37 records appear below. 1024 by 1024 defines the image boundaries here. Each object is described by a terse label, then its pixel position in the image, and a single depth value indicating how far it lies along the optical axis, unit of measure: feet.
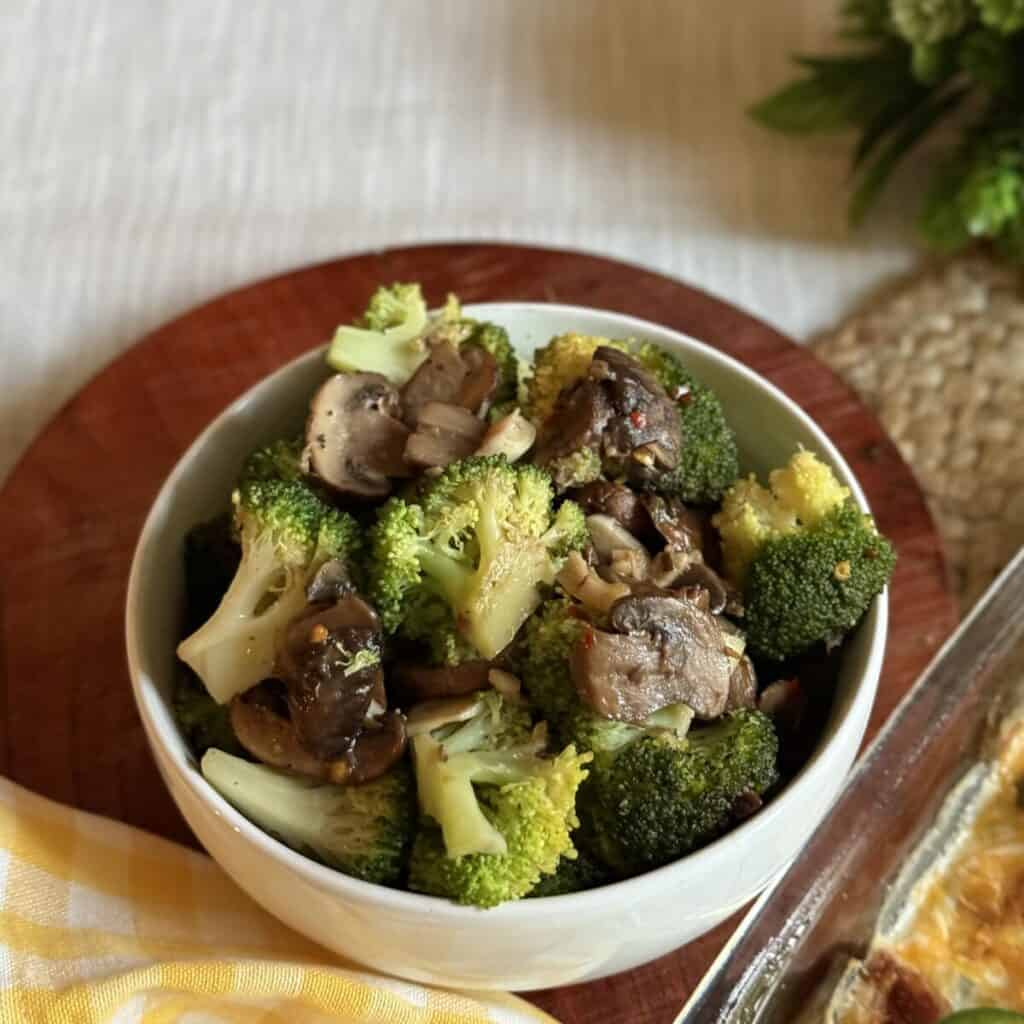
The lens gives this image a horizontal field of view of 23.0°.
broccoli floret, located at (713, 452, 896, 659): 1.78
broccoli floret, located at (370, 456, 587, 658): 1.73
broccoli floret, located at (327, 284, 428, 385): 1.88
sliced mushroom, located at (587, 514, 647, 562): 1.77
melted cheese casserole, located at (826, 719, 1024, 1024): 1.98
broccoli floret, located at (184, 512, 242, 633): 1.85
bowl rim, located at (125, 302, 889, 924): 1.68
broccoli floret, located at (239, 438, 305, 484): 1.84
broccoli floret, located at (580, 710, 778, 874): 1.70
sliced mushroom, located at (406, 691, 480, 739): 1.72
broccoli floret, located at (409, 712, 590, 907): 1.67
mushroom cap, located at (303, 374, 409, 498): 1.81
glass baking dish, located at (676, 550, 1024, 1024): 1.94
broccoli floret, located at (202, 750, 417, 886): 1.71
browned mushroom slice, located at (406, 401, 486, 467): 1.80
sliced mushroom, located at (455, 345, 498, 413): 1.84
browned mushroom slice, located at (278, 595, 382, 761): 1.69
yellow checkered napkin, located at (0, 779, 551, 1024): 1.80
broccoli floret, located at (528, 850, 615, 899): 1.71
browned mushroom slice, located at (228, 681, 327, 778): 1.72
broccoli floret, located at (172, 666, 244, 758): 1.78
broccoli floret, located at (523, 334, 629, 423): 1.85
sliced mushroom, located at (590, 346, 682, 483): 1.78
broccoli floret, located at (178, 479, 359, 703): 1.75
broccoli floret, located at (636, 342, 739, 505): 1.85
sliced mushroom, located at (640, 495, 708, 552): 1.79
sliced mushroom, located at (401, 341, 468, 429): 1.85
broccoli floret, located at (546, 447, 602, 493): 1.79
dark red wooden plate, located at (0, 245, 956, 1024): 1.99
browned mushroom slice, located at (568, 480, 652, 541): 1.80
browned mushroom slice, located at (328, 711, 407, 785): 1.71
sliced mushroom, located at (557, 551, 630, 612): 1.73
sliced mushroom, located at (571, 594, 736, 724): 1.68
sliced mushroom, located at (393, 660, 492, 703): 1.73
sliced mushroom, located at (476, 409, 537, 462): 1.80
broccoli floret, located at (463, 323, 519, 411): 1.88
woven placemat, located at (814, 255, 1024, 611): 2.34
